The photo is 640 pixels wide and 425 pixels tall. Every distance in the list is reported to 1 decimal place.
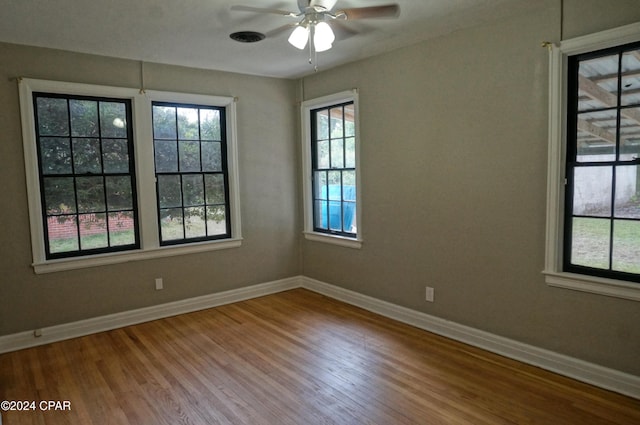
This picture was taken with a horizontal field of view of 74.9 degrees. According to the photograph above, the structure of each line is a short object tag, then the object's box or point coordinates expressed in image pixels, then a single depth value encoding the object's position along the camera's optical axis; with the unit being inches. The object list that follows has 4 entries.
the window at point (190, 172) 174.4
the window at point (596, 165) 103.8
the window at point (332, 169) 182.1
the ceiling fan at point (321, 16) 98.1
